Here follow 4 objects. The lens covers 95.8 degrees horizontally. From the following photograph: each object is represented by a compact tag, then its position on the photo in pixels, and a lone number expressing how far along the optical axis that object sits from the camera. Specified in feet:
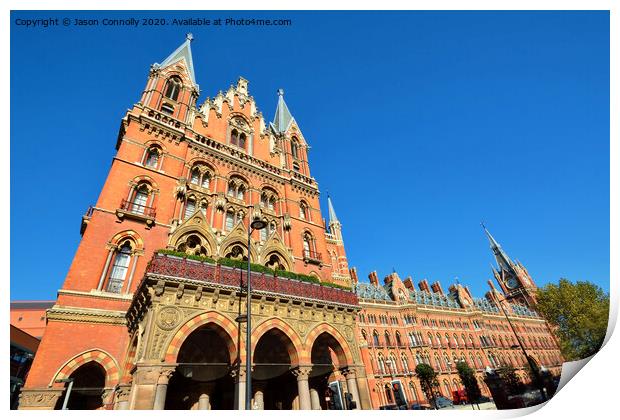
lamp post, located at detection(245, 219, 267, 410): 24.36
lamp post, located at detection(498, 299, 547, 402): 52.30
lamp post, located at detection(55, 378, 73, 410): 31.70
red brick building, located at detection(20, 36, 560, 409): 37.17
